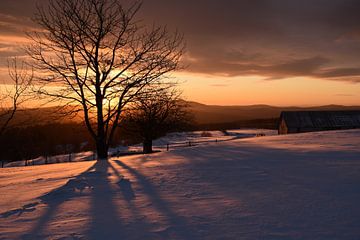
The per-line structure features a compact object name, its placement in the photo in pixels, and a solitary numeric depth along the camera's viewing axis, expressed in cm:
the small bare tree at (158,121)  2774
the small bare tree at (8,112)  1334
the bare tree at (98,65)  1159
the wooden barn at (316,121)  3778
